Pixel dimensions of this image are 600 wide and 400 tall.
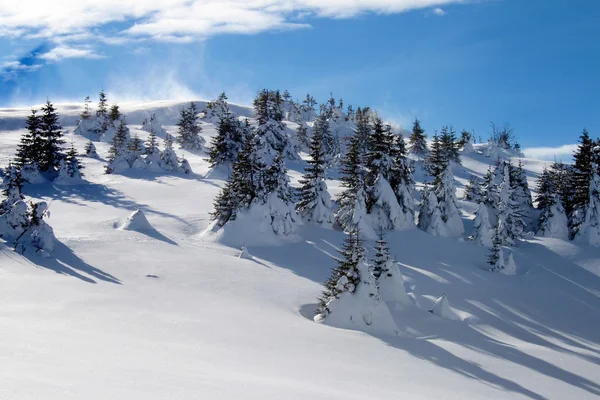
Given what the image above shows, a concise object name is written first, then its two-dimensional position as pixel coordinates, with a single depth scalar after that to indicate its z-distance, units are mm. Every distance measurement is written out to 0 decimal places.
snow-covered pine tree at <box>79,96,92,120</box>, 101438
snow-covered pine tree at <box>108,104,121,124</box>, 98438
